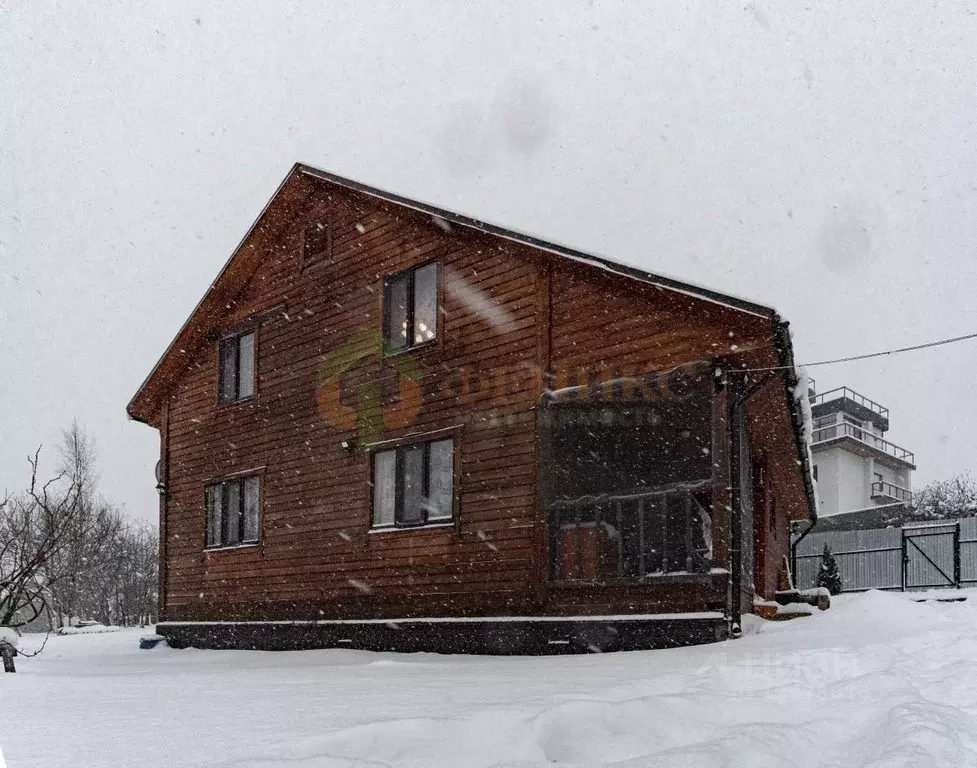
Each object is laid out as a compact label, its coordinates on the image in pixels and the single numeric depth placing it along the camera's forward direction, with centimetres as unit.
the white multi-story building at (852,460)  4456
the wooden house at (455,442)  1001
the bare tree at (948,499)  2978
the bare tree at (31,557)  626
